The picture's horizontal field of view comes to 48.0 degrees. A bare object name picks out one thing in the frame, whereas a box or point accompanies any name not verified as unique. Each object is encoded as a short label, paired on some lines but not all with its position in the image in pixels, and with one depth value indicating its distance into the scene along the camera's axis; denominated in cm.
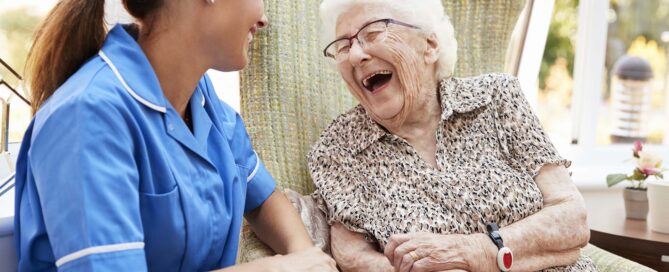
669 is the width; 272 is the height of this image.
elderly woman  164
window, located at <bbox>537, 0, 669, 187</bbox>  300
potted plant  221
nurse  103
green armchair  188
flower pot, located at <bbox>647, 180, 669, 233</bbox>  210
